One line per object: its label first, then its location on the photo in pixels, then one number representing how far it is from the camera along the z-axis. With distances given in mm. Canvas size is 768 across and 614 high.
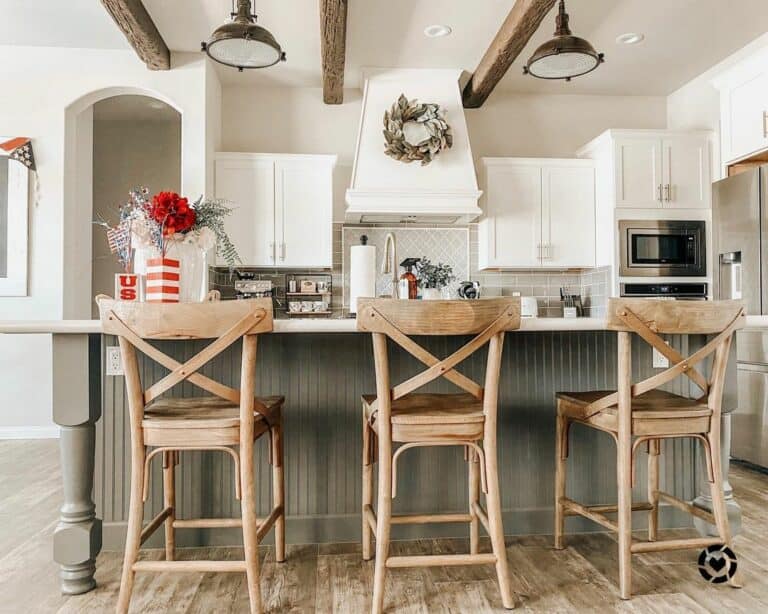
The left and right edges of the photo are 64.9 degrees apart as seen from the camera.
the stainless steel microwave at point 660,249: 4480
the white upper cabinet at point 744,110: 3691
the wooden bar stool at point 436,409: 1830
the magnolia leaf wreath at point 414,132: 4289
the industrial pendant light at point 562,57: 3043
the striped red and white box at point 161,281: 2156
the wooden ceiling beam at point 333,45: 3267
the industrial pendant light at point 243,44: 2930
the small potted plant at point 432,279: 3607
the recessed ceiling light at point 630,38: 3982
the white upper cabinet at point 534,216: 4668
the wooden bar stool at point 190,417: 1804
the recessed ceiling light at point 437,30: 3889
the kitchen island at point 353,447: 2408
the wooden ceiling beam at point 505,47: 3336
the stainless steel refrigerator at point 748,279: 3602
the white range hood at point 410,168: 4340
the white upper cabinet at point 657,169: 4504
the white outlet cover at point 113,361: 2375
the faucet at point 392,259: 2502
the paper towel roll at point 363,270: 2459
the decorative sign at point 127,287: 2281
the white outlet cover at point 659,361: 2566
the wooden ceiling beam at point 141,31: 3369
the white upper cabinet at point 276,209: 4500
